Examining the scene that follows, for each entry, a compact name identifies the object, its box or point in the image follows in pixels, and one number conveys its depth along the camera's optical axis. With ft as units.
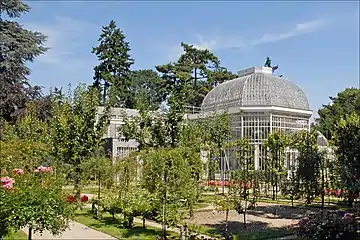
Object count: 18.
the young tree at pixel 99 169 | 43.47
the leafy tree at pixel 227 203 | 34.35
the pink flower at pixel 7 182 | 25.04
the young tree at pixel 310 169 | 49.78
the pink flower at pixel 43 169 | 29.70
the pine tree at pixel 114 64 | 140.87
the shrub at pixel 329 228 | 29.46
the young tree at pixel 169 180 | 32.81
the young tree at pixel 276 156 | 63.31
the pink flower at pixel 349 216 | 31.32
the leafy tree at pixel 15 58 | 78.12
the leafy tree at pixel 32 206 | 23.30
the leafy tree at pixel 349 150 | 35.87
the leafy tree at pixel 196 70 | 144.46
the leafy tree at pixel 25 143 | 47.14
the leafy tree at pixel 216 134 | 67.97
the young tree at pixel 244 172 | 41.51
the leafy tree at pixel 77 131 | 43.55
